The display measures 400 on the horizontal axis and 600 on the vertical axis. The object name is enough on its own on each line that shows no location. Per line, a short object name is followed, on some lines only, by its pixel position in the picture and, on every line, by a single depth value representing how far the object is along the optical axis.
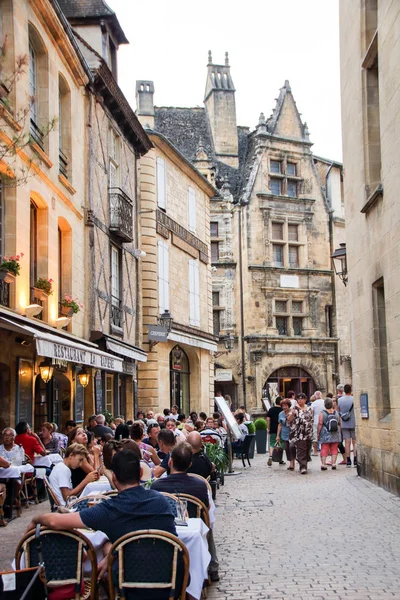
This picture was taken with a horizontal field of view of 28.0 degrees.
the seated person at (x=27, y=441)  10.86
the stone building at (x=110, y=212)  17.05
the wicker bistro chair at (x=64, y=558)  4.31
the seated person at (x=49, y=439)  11.84
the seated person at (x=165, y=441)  7.88
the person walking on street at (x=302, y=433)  14.80
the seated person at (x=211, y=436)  12.66
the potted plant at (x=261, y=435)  21.08
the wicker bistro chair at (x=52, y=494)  6.88
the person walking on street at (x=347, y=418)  15.57
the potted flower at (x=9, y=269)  10.88
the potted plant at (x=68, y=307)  14.59
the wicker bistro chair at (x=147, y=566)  4.20
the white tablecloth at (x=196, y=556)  4.84
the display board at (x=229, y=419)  15.26
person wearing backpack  15.12
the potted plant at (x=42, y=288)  13.08
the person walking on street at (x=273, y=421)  18.19
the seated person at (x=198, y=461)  7.78
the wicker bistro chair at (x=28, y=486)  10.43
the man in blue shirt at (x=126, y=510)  4.25
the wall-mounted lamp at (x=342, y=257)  15.44
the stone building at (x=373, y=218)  10.75
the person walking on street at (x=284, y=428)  15.90
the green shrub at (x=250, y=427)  20.05
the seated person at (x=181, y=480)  5.99
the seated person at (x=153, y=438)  11.85
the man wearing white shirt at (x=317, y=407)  17.77
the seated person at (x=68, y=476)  7.00
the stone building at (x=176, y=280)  22.61
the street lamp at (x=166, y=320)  21.70
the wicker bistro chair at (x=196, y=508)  5.86
